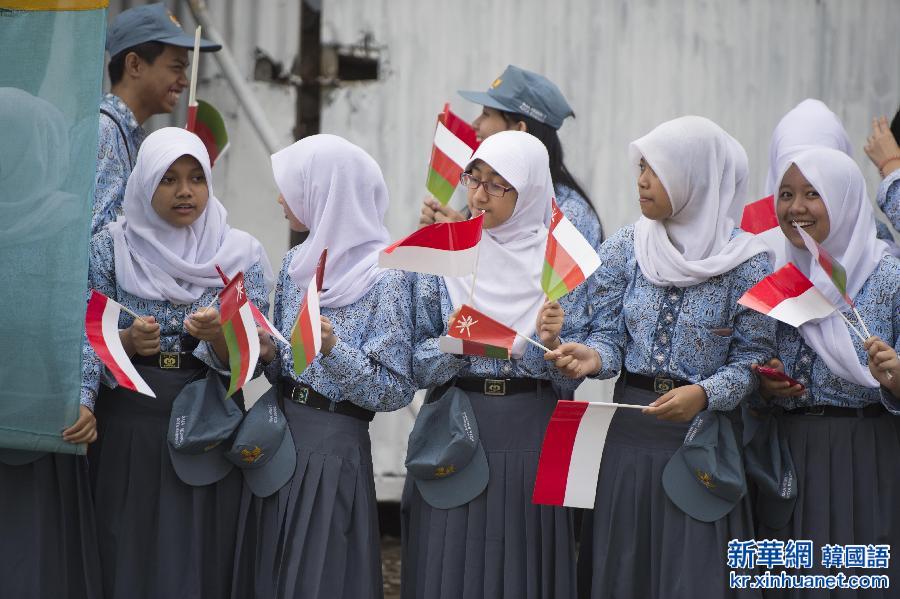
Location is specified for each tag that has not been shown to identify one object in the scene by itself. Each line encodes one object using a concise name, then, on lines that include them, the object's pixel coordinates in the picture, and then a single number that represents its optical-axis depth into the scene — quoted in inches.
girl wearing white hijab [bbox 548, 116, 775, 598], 318.0
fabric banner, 300.5
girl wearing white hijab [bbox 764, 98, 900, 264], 418.6
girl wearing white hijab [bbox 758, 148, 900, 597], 329.7
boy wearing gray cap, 405.1
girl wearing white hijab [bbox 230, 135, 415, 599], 324.5
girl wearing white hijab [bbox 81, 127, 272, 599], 333.7
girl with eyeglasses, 324.8
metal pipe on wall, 483.8
